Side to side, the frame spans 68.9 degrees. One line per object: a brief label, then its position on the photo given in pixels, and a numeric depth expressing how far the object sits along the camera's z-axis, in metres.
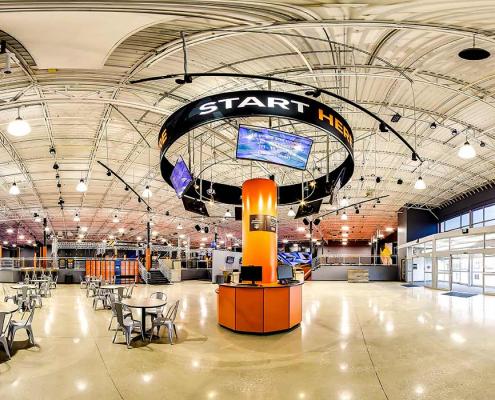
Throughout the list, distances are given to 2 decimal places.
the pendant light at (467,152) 6.33
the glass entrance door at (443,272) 17.90
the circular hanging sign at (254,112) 5.26
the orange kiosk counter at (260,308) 7.59
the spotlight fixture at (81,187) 9.34
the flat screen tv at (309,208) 10.94
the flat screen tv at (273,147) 5.78
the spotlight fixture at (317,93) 6.30
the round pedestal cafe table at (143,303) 6.87
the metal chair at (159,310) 7.47
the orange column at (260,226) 8.74
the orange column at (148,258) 24.10
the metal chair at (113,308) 7.39
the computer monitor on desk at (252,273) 7.93
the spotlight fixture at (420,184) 8.38
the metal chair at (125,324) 6.47
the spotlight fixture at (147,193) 11.49
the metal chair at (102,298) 11.21
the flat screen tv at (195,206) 9.87
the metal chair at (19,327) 6.39
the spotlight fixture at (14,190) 9.69
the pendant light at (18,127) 5.30
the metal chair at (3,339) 5.63
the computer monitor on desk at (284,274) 9.02
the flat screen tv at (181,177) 7.49
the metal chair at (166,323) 6.82
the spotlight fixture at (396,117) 9.52
